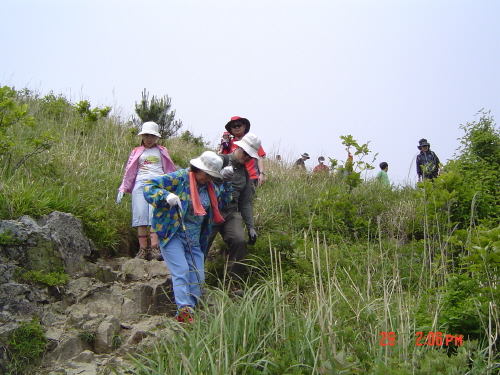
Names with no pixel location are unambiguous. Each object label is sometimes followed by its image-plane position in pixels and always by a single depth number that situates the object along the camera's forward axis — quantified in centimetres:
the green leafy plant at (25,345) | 398
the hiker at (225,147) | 686
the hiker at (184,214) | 452
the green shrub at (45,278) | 485
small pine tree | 1266
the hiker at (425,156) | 988
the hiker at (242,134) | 664
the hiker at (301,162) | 1221
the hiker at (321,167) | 1159
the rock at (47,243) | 494
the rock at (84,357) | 407
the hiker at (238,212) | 521
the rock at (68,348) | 419
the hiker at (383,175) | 1048
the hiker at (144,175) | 629
